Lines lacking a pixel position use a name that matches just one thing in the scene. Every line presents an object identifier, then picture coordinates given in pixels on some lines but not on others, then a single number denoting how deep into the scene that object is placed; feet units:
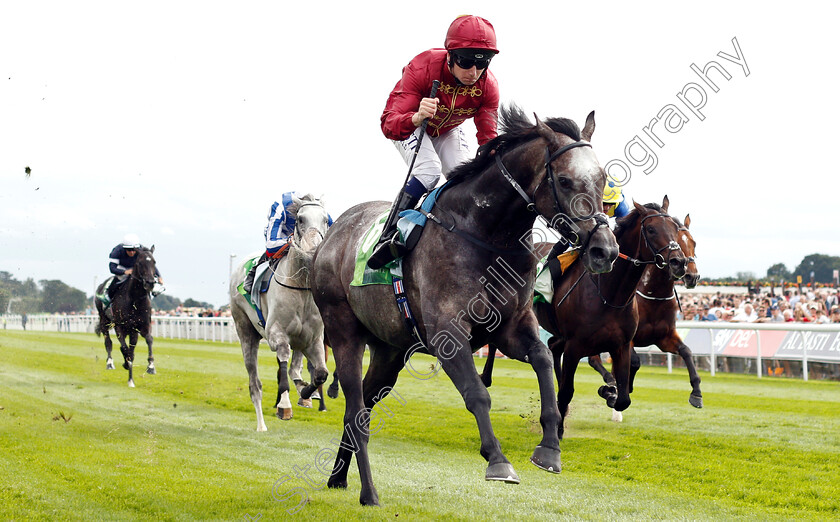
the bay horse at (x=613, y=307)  43.73
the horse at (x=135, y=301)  83.66
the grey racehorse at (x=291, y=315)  49.24
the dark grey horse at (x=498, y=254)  21.94
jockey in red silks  25.20
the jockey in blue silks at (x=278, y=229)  50.90
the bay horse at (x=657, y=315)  50.85
